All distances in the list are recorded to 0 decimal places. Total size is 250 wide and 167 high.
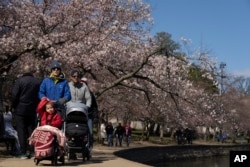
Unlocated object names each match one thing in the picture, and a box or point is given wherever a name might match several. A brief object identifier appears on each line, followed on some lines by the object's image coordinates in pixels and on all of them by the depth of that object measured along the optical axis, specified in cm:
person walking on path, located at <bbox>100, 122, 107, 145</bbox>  2996
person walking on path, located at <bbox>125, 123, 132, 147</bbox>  3178
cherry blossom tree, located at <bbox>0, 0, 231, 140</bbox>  1681
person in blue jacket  893
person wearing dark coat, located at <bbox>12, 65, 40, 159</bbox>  926
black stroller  882
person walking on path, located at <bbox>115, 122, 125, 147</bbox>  3054
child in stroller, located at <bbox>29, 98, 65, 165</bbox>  820
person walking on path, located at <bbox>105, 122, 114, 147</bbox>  2908
